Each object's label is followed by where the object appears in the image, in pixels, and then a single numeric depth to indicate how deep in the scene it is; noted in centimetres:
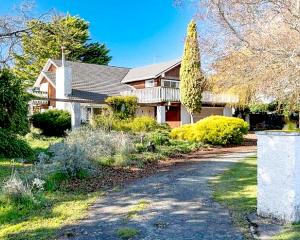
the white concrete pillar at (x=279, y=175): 404
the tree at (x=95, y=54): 3570
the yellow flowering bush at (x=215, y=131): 1470
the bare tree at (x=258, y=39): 639
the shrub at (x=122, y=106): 1652
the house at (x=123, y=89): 2159
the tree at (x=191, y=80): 1922
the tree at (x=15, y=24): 901
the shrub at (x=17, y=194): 514
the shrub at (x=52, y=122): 1681
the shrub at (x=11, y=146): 1006
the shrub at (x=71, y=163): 696
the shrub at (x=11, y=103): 1019
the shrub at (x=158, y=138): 1245
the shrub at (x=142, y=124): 1502
